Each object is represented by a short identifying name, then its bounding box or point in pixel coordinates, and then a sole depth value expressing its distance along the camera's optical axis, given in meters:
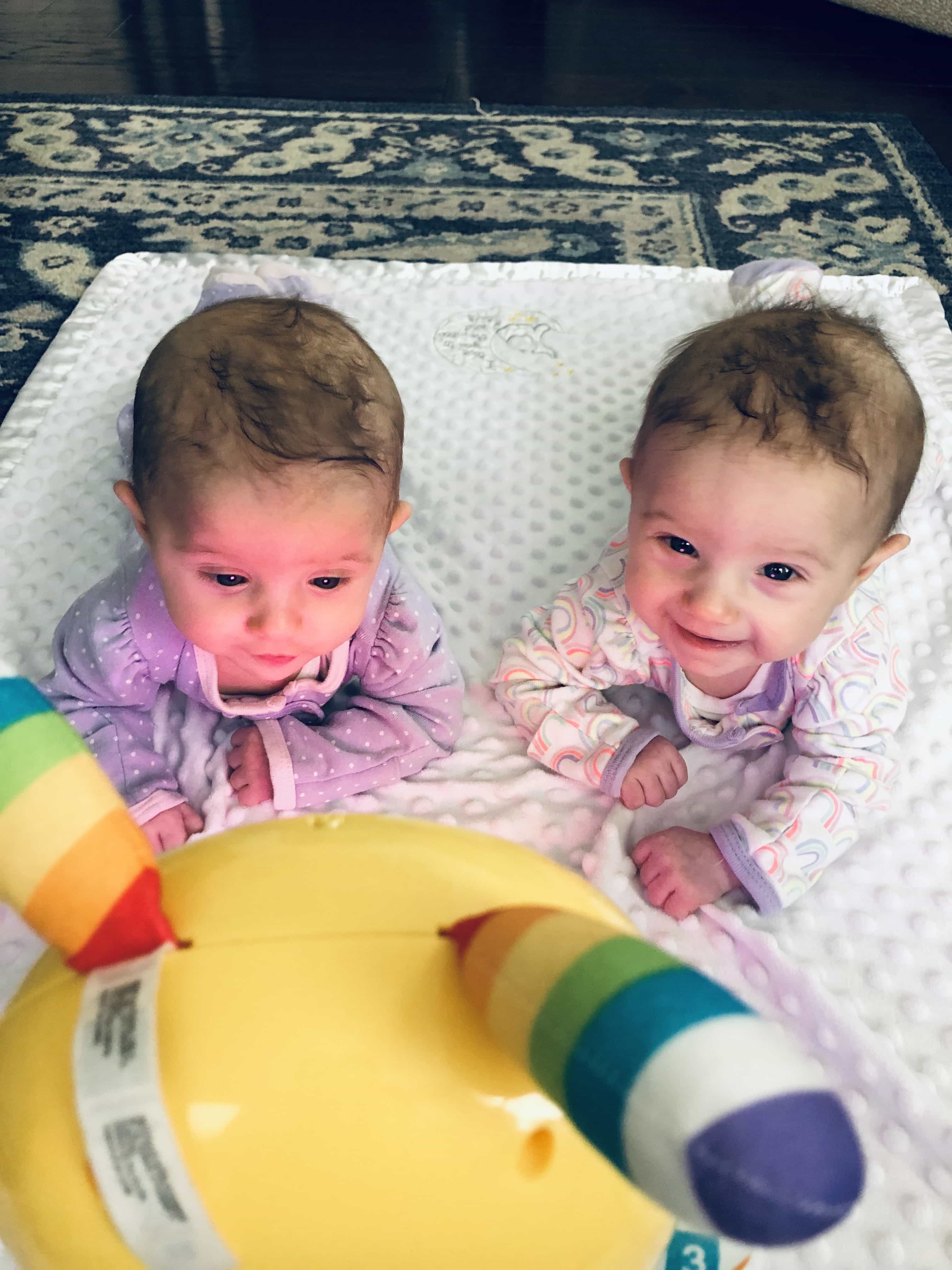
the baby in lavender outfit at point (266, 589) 0.66
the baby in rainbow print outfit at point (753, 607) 0.68
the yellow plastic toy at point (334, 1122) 0.36
